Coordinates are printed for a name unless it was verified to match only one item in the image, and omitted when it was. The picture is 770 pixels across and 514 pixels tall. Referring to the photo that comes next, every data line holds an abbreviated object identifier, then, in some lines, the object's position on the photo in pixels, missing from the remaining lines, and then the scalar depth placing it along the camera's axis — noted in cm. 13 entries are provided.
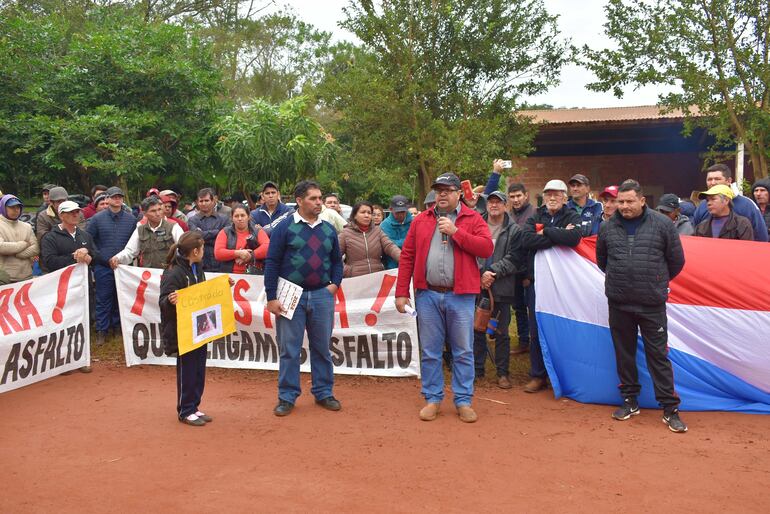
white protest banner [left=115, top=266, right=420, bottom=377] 706
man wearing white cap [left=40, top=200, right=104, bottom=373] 770
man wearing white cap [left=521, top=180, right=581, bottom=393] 615
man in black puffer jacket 528
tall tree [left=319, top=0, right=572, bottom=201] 1376
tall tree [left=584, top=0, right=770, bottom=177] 1146
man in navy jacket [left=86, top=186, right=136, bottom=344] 820
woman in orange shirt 766
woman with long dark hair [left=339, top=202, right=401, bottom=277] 713
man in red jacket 553
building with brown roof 1838
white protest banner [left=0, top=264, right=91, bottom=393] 667
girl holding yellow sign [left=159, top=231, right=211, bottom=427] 545
